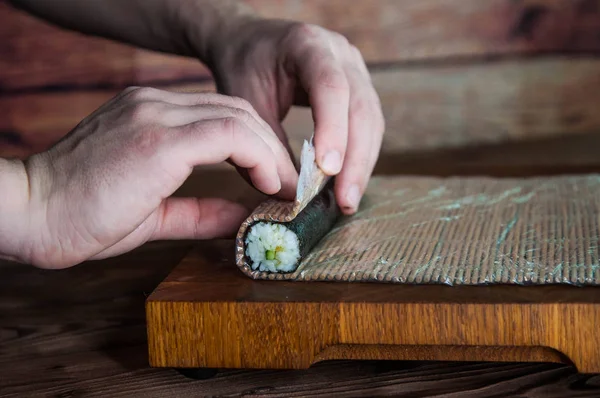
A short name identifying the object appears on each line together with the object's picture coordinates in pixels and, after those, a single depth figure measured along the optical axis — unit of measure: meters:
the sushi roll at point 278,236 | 0.64
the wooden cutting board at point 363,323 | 0.59
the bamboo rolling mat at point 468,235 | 0.62
